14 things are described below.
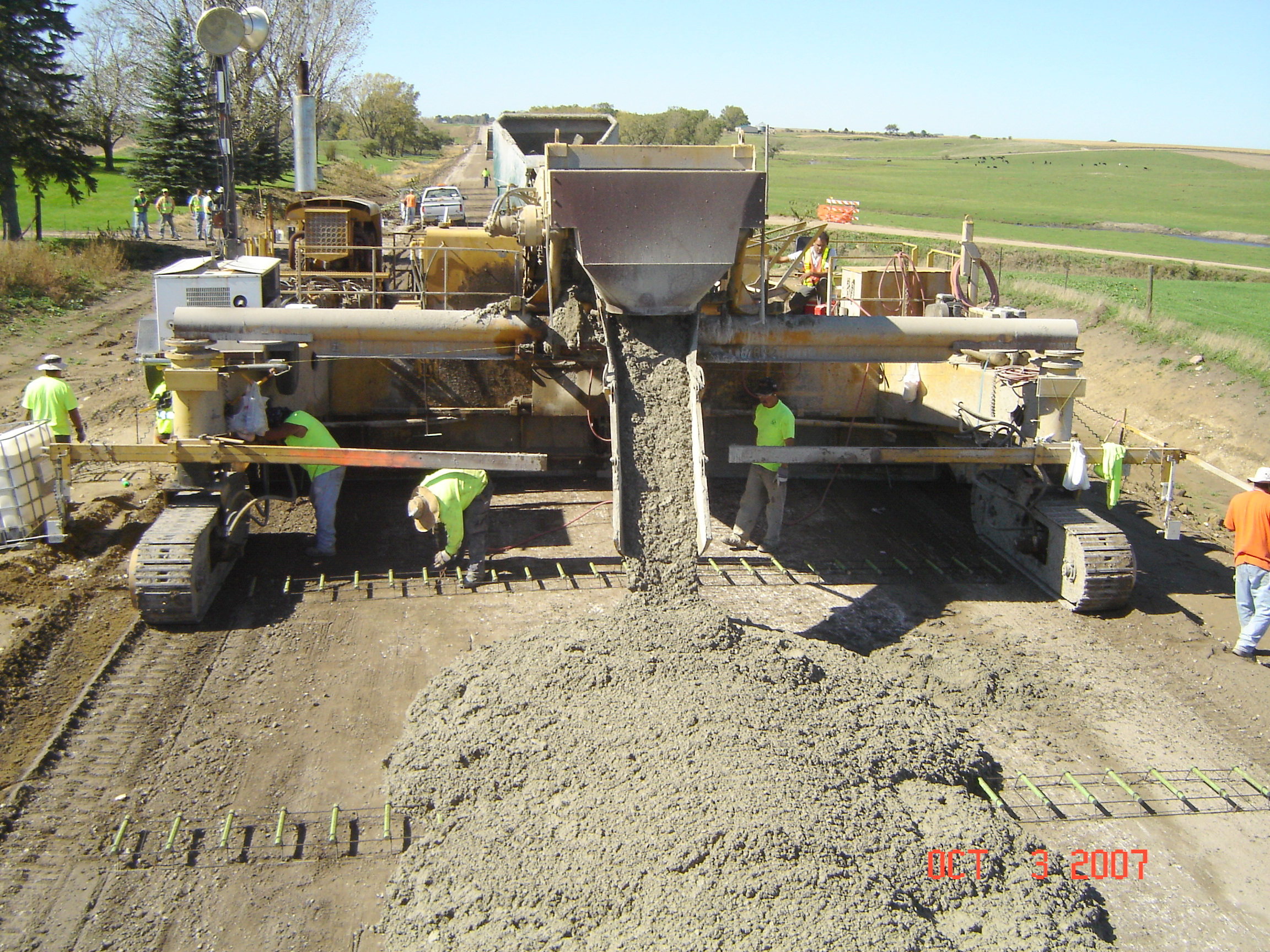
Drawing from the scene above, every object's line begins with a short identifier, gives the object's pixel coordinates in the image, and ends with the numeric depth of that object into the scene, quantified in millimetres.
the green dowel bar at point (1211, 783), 5891
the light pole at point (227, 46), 13281
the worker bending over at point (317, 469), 8602
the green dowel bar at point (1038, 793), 5680
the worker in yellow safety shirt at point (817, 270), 11656
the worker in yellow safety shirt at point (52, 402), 9938
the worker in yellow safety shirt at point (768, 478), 8914
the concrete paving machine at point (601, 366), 7504
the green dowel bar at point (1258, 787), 5891
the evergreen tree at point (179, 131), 30938
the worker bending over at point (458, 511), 7926
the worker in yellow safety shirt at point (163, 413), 8797
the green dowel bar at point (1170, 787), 5816
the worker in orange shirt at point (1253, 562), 7531
